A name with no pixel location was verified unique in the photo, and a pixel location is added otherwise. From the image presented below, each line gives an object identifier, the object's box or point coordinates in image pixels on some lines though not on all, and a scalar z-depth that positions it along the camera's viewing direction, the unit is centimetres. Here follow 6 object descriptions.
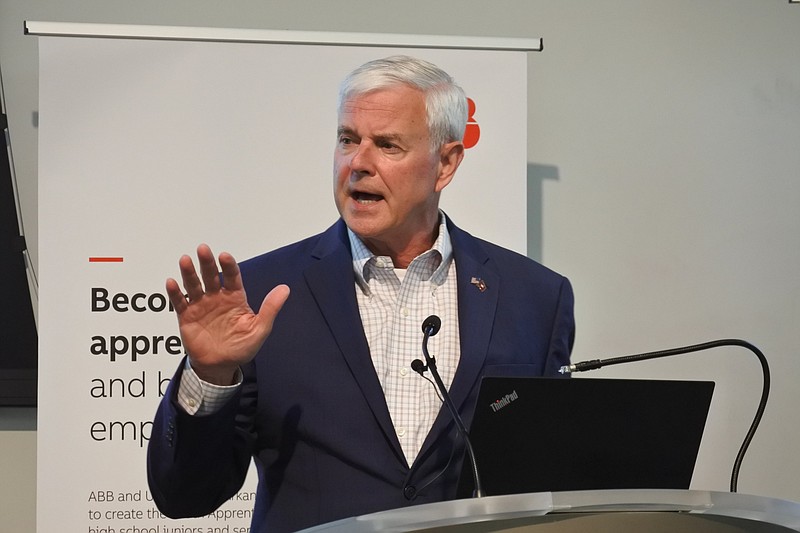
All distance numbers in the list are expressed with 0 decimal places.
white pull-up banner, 458
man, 363
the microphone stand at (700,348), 359
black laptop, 356
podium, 303
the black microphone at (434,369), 355
